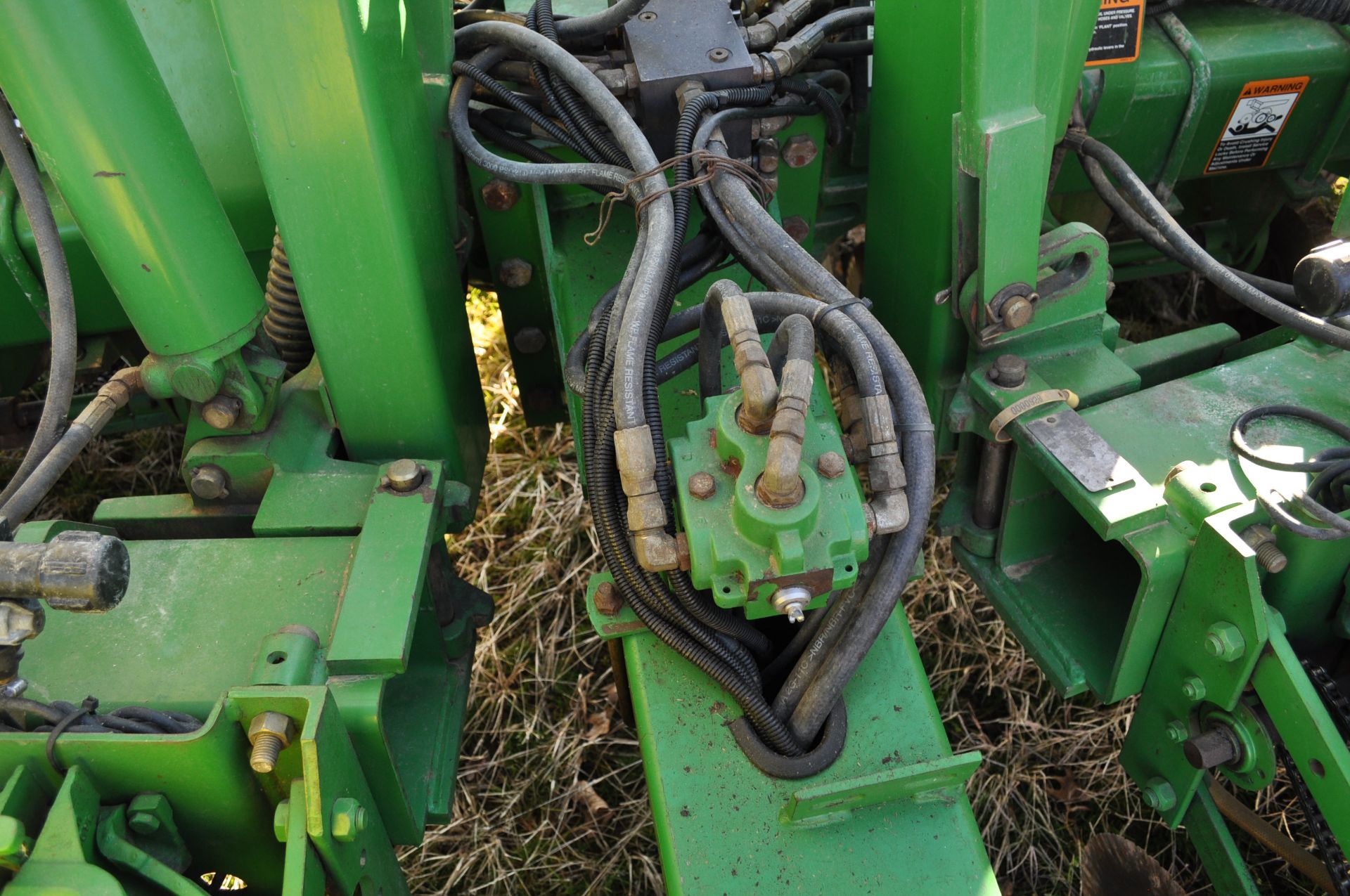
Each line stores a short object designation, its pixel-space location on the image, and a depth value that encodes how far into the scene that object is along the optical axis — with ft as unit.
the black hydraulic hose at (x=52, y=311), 4.34
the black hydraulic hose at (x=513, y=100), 5.55
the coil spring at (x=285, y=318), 5.40
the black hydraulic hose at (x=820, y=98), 5.73
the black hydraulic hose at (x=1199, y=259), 5.22
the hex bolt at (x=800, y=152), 6.07
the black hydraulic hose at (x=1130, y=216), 6.02
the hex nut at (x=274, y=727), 3.72
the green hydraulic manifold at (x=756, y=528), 3.71
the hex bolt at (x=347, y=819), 3.78
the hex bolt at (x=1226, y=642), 4.41
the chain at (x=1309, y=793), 4.53
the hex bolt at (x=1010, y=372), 5.22
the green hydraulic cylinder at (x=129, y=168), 3.87
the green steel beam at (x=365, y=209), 4.18
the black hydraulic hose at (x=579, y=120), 5.33
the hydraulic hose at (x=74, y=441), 4.22
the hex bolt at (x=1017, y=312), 5.16
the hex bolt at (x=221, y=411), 4.87
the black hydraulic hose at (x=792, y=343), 3.90
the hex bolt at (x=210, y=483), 5.09
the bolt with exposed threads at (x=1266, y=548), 4.36
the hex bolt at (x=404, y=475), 4.89
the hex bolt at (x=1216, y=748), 4.74
